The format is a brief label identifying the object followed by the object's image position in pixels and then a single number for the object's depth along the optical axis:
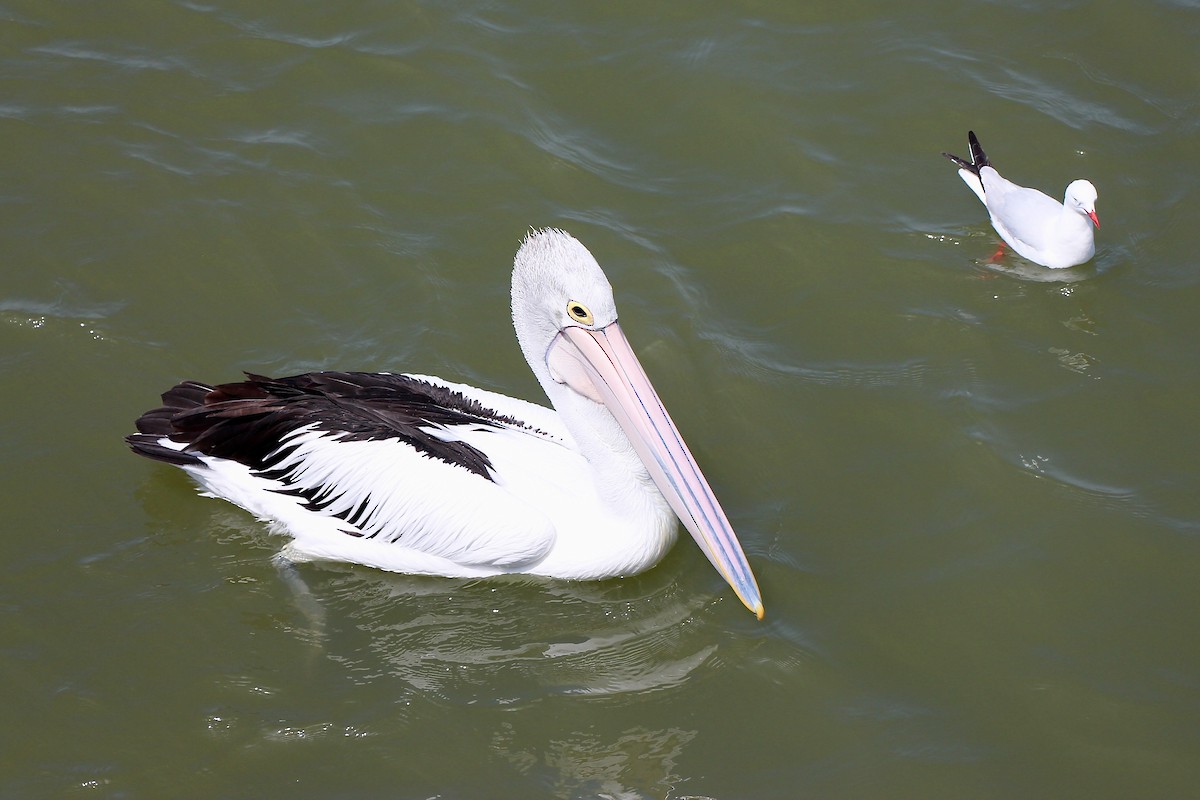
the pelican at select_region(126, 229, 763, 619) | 8.41
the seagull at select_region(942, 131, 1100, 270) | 11.55
